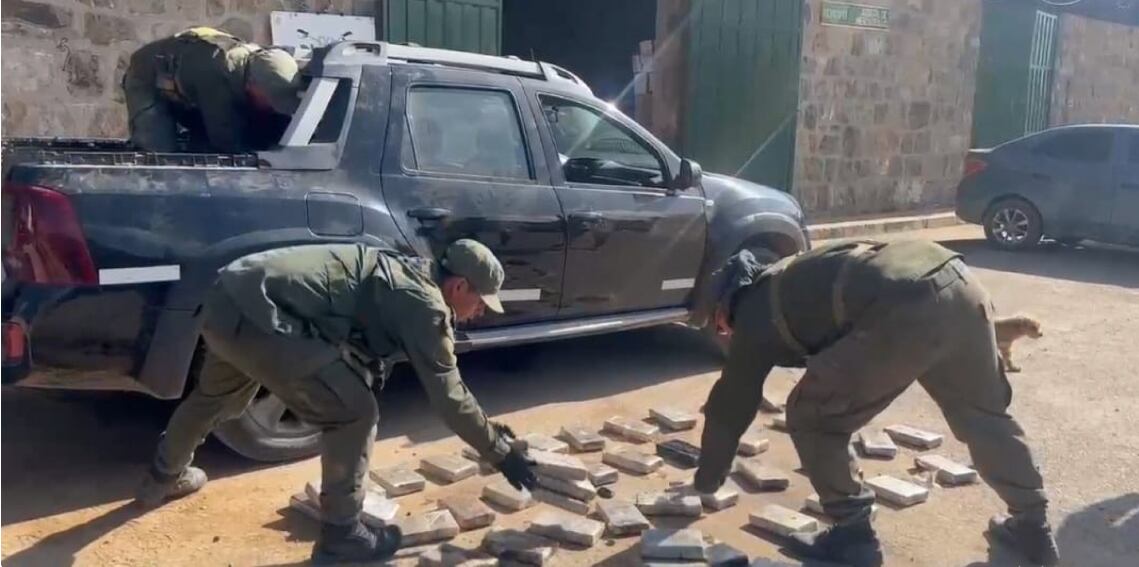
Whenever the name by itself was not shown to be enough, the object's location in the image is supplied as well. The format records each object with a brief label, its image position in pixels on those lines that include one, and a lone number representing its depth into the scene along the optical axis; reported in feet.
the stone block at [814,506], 15.28
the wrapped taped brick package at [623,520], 14.40
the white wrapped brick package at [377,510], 13.73
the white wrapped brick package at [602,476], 16.02
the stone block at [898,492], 15.88
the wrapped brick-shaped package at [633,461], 16.72
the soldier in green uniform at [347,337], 12.18
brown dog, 14.82
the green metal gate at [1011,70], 55.26
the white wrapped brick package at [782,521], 14.52
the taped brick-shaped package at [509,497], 15.07
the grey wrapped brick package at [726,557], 13.33
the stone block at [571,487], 15.35
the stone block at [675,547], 13.26
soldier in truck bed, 16.94
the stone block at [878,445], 17.87
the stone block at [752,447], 17.74
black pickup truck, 13.69
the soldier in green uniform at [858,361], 12.55
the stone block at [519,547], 13.41
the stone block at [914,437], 18.35
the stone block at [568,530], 13.99
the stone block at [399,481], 15.47
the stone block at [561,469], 15.56
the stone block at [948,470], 16.72
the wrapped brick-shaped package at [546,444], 17.08
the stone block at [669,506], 15.02
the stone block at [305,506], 14.38
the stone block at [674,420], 18.57
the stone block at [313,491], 14.48
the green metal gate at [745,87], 39.11
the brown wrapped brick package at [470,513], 14.33
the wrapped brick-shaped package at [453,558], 13.01
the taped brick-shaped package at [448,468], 16.01
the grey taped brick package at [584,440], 17.46
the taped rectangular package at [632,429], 18.08
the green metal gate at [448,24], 30.66
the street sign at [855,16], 43.73
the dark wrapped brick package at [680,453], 17.21
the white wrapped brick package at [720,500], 15.42
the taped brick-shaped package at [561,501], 15.15
